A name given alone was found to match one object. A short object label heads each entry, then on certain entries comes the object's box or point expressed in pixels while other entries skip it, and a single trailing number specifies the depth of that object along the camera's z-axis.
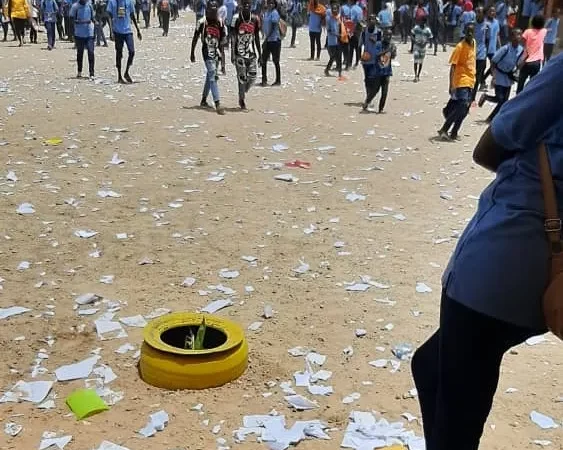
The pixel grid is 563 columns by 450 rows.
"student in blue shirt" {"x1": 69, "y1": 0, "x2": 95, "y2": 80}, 14.86
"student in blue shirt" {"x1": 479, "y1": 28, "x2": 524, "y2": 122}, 11.55
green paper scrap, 3.51
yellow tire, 3.68
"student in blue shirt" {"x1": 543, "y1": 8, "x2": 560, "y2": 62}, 14.04
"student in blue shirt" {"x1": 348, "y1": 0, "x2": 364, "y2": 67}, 19.59
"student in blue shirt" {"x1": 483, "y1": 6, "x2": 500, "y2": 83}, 16.03
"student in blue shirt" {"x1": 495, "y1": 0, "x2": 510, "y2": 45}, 24.06
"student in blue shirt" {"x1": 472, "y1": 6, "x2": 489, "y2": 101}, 15.37
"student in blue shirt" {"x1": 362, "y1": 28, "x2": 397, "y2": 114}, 12.18
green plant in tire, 3.88
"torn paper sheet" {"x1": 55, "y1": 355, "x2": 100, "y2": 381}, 3.86
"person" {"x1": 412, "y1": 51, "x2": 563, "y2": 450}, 1.84
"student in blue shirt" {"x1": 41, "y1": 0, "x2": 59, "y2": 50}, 23.53
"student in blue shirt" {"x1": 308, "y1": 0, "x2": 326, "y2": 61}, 20.36
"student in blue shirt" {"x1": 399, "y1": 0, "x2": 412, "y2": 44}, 28.08
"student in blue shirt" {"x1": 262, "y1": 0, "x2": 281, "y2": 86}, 15.74
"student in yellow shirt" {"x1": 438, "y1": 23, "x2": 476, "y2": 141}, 10.32
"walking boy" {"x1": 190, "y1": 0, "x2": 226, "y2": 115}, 11.89
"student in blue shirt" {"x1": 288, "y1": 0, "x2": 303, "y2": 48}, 26.12
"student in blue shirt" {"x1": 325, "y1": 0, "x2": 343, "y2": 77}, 18.00
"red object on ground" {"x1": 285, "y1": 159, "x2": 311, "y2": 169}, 8.59
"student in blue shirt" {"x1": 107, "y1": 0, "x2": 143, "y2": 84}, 14.43
